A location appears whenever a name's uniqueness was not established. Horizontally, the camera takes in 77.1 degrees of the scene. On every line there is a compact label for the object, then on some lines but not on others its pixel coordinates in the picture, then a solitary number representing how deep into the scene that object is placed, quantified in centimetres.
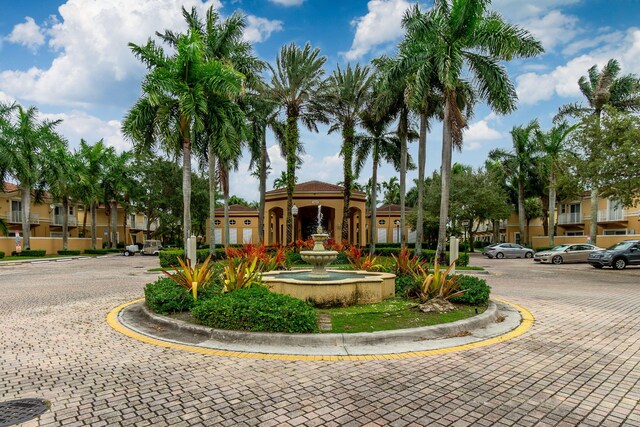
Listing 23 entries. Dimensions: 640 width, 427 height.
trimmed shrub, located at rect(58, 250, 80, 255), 3831
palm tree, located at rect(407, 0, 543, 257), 1789
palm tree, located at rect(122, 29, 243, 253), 1764
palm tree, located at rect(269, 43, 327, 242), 2508
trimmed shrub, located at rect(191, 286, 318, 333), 635
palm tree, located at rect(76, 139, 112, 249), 3972
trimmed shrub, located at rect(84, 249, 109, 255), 4122
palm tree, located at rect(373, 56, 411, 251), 1995
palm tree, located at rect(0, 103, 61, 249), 3202
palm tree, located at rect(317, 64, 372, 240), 2652
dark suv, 2130
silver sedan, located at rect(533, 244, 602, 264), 2669
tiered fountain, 855
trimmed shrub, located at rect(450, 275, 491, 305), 868
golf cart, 4006
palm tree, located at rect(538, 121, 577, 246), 3644
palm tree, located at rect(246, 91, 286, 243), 2594
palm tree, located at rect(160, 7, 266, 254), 1980
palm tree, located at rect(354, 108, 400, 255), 2875
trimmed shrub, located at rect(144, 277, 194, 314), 791
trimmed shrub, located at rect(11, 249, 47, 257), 3362
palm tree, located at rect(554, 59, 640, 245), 2883
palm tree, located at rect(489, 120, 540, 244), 4075
